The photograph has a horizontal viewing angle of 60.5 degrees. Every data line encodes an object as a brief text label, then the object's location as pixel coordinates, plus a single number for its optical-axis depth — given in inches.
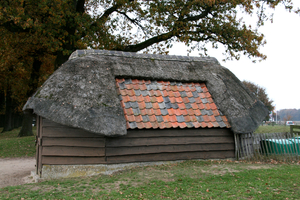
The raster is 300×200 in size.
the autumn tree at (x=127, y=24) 564.4
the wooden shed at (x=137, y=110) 321.1
